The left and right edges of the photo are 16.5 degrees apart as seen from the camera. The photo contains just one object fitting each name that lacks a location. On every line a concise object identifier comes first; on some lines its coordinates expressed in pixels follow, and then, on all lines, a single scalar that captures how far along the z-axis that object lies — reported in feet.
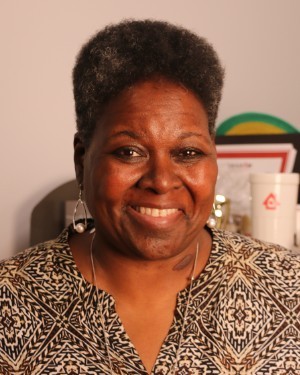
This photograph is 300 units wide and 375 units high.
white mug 4.32
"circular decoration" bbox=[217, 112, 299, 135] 5.18
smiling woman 3.40
